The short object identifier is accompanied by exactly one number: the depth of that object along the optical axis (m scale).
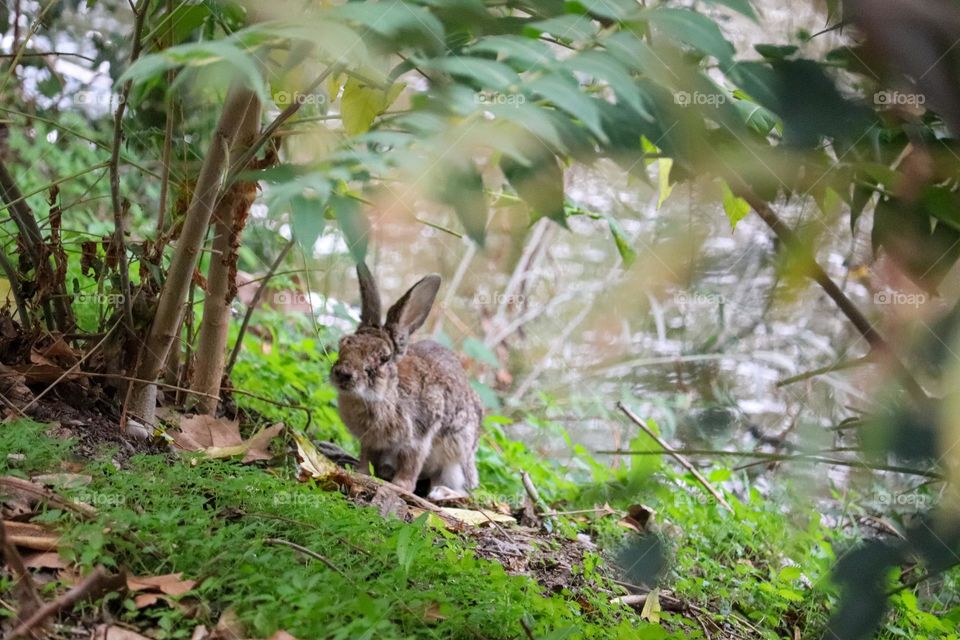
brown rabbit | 4.83
